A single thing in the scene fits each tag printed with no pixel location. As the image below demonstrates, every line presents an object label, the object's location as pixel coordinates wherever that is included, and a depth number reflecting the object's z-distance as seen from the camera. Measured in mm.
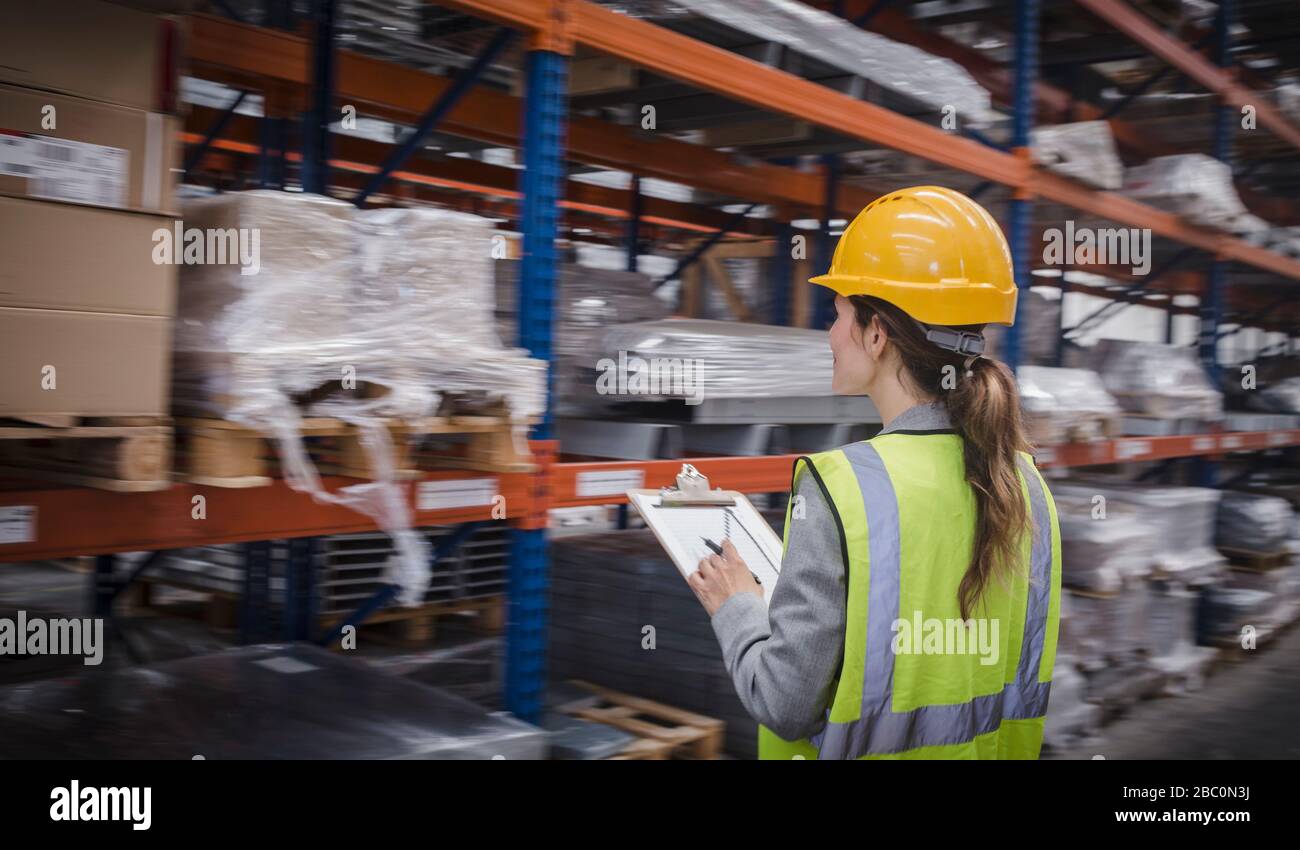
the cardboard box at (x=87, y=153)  2025
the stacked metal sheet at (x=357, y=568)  5688
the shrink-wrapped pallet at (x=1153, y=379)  7266
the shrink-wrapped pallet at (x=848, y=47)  3836
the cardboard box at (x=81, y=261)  2014
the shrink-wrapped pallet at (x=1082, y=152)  5805
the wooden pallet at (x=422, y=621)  6362
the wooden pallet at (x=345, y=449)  2375
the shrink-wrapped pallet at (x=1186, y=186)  6918
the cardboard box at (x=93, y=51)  2037
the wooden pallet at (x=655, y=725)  3742
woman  1740
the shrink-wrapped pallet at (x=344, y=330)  2402
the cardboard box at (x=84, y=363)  2018
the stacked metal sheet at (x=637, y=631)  4188
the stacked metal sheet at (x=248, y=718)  2723
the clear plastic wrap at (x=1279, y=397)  9273
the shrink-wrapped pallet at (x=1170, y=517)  6762
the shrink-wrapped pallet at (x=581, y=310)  4066
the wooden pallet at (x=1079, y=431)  5668
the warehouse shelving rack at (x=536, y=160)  2488
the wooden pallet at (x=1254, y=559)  8461
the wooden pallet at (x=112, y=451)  2092
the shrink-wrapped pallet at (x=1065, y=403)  5629
